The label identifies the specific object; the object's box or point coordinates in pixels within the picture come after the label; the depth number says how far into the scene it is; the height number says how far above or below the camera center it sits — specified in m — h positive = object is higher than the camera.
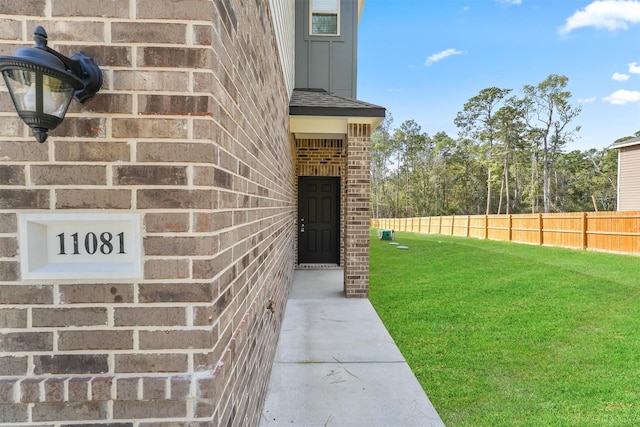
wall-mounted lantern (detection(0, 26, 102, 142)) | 0.94 +0.39
